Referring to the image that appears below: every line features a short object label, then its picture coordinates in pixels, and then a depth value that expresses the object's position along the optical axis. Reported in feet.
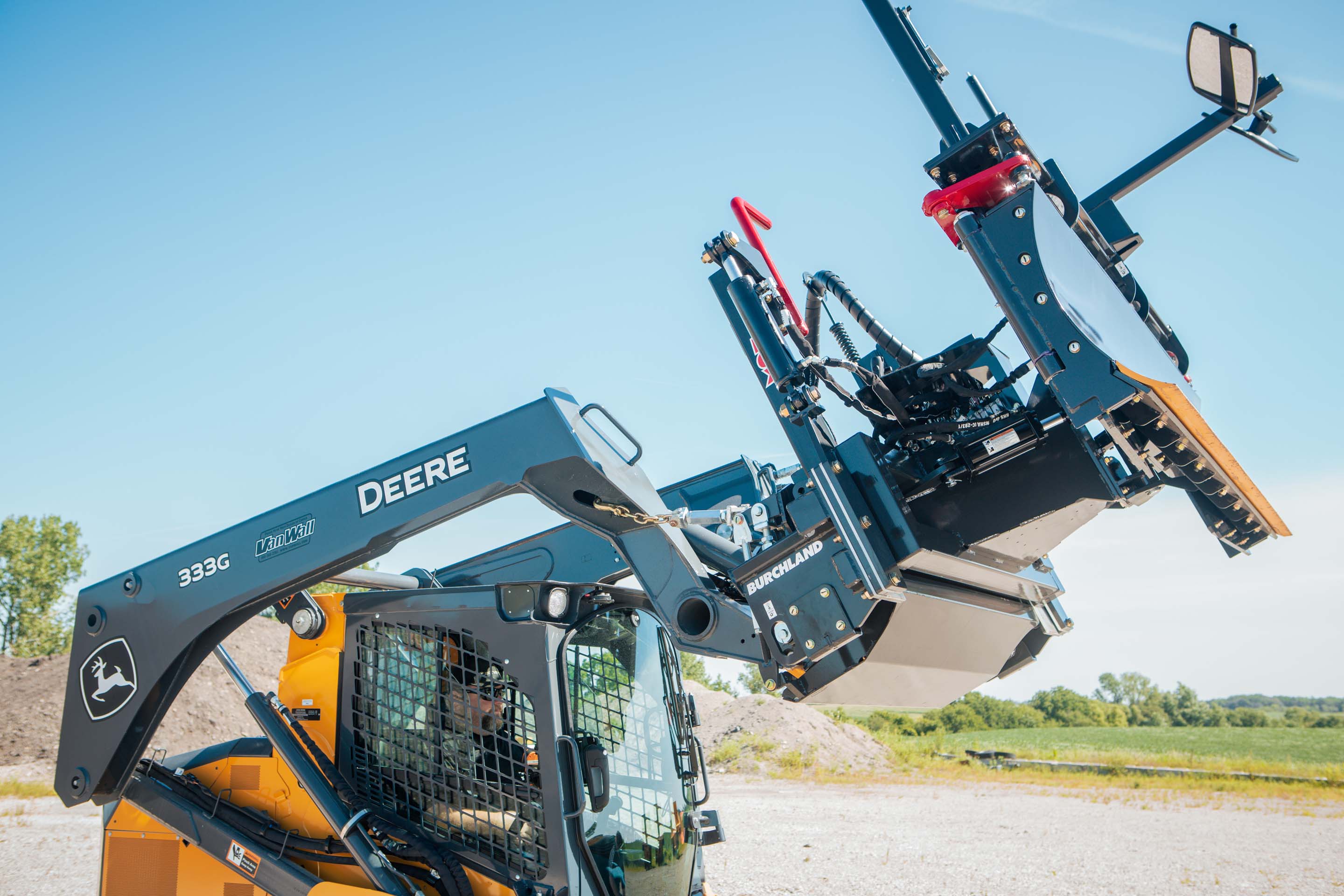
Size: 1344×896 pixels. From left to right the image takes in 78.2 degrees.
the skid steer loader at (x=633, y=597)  10.25
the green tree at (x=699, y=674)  120.26
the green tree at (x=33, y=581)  124.47
